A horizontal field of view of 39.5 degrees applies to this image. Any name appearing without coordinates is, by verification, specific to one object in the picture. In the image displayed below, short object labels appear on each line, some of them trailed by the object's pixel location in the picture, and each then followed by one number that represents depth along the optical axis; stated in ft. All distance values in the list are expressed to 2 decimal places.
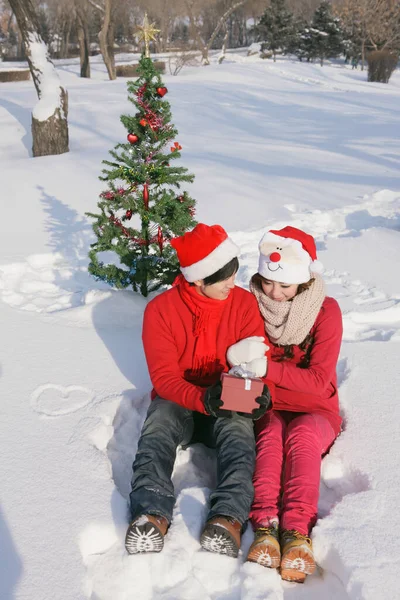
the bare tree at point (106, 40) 66.78
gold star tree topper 12.34
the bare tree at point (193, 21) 95.35
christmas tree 11.84
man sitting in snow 7.57
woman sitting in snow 7.47
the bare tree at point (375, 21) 94.84
